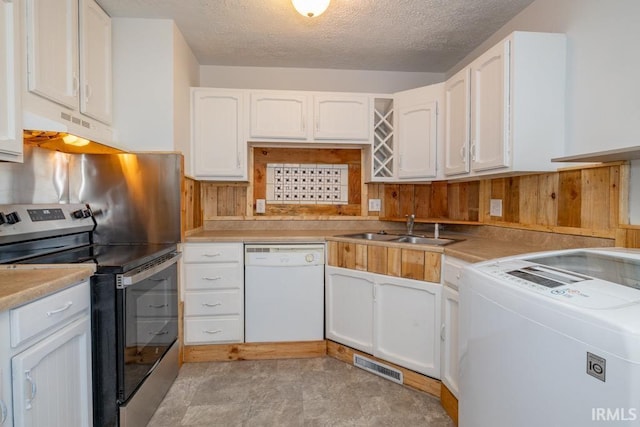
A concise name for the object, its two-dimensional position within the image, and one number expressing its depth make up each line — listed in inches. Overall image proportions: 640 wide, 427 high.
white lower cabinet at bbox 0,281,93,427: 39.9
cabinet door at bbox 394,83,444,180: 99.1
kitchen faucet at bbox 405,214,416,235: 102.7
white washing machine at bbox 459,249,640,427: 25.2
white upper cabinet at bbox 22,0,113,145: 55.4
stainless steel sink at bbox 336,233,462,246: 96.9
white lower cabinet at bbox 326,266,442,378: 77.8
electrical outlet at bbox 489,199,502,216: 90.1
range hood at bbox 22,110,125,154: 54.1
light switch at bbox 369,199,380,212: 119.9
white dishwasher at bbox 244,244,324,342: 94.6
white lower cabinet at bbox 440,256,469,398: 69.8
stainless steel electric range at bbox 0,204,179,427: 57.9
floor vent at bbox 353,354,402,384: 83.4
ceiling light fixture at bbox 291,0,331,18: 64.8
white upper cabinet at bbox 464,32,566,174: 68.6
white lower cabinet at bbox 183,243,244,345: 92.5
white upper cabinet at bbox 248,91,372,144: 104.3
